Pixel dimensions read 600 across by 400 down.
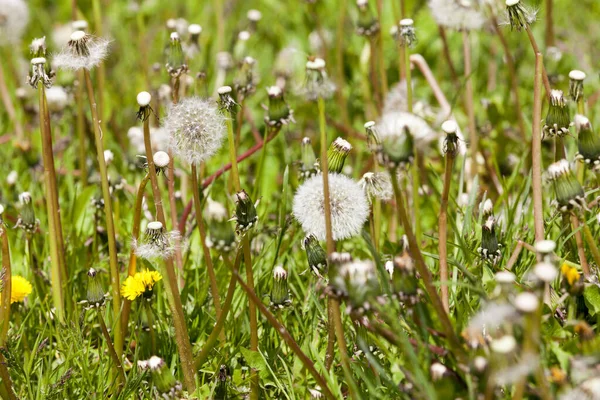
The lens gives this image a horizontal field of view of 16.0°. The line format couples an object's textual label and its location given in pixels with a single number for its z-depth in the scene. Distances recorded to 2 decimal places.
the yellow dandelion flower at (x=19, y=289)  1.14
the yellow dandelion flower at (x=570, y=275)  1.02
